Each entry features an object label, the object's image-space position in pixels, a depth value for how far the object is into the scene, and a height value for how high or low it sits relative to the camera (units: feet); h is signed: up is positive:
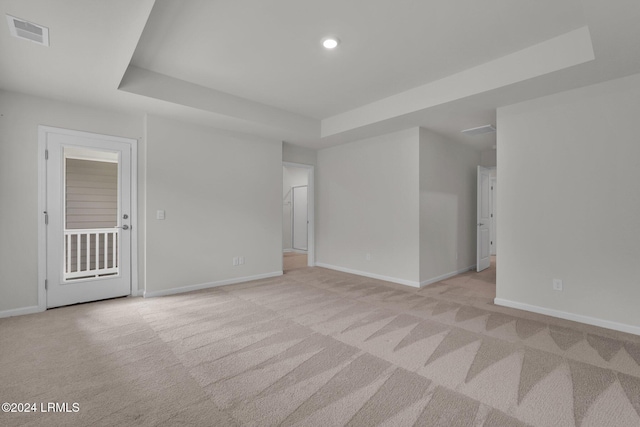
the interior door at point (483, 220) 18.78 -0.46
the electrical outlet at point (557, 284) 10.53 -2.55
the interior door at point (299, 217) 28.02 -0.43
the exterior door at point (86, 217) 11.37 -0.22
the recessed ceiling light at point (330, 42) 8.89 +5.23
